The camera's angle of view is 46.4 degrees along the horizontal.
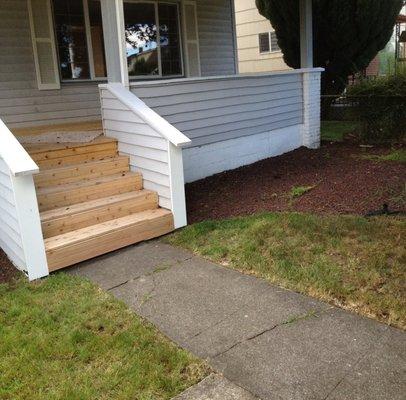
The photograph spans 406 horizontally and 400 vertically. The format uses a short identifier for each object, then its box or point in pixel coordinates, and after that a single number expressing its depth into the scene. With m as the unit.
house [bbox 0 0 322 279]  4.49
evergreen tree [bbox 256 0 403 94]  10.41
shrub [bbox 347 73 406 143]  8.41
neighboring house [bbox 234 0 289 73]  15.66
